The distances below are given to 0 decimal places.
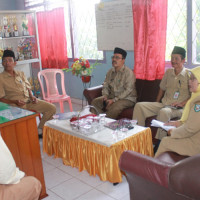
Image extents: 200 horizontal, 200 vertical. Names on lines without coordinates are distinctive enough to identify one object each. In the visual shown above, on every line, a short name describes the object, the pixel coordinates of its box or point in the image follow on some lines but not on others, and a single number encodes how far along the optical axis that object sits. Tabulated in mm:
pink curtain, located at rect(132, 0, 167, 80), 3783
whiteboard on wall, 4410
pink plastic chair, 5004
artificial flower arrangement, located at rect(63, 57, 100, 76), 4570
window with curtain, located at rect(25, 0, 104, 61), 5285
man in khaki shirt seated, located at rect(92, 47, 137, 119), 3871
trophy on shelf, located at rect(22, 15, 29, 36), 5414
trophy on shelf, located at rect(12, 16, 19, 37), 5309
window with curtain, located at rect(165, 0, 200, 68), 3715
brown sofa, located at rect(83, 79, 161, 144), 3799
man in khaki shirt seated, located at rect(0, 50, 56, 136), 3834
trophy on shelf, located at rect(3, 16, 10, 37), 5215
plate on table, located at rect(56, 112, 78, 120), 3234
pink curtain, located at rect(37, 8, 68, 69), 5688
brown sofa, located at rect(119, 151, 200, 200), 1362
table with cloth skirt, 2545
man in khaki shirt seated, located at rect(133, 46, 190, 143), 3361
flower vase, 4757
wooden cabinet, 2215
